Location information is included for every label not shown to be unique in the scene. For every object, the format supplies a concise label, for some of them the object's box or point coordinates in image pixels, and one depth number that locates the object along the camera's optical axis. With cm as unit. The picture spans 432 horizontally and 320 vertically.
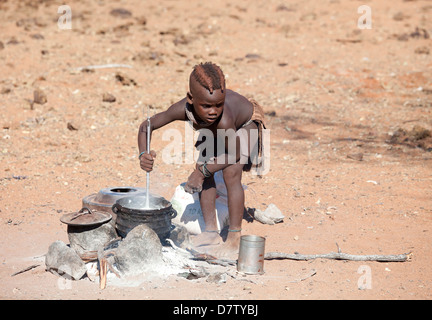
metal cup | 788
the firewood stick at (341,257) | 844
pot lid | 813
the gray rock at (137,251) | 771
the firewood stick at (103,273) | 750
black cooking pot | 799
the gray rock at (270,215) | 1012
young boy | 792
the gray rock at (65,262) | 770
